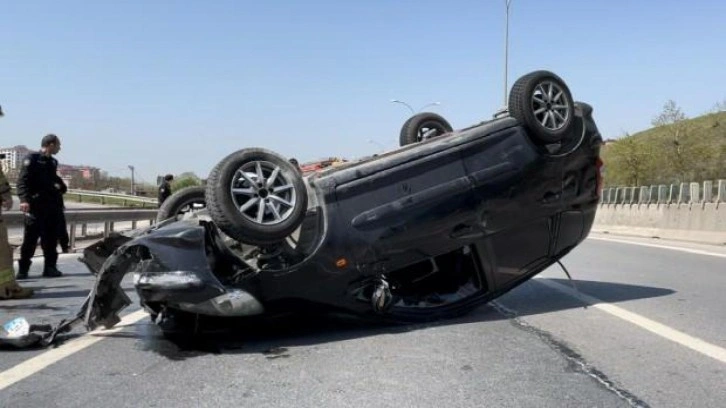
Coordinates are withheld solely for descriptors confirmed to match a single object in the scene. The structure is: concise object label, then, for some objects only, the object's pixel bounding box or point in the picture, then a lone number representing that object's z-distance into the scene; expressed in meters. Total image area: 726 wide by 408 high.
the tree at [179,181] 47.53
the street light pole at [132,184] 76.62
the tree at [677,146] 46.09
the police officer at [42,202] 9.05
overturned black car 4.79
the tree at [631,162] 48.50
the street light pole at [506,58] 31.87
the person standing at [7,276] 7.25
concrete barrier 17.57
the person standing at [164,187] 14.57
